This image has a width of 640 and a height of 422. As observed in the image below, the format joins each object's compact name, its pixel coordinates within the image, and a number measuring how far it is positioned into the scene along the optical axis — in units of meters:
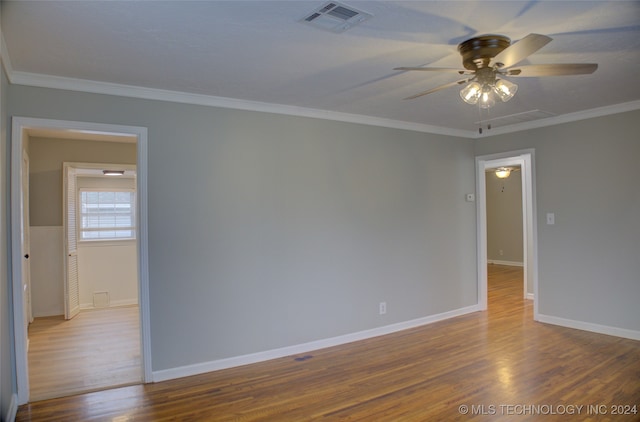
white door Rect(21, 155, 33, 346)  4.56
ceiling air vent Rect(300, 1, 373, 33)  1.99
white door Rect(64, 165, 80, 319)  5.37
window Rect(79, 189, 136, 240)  6.29
